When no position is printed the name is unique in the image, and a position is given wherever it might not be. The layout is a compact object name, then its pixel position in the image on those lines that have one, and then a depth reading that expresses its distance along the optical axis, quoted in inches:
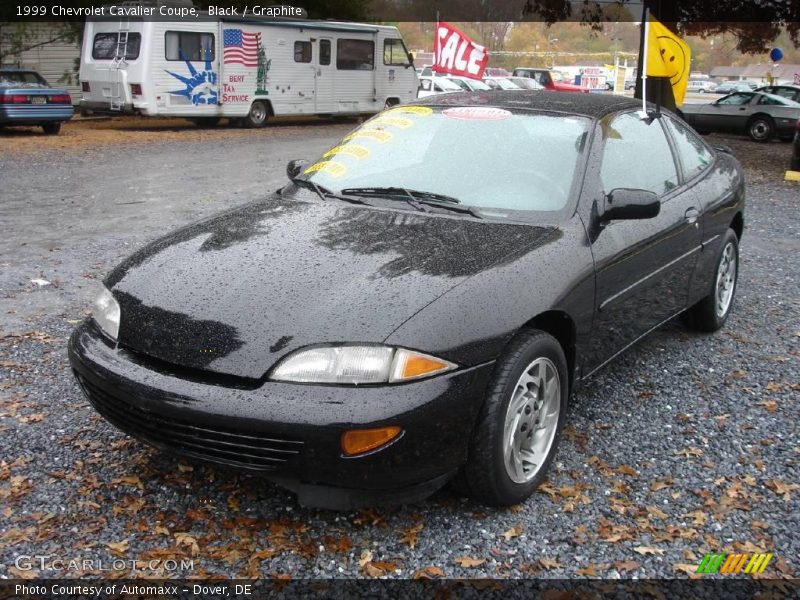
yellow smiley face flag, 302.7
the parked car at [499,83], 1266.0
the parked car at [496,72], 1922.5
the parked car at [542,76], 1424.7
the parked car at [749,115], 844.0
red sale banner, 385.1
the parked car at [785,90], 889.5
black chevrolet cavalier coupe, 102.4
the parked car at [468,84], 1145.7
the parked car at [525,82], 1322.6
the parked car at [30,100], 624.7
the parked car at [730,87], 1955.1
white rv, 723.4
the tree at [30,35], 802.2
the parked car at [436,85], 1178.0
